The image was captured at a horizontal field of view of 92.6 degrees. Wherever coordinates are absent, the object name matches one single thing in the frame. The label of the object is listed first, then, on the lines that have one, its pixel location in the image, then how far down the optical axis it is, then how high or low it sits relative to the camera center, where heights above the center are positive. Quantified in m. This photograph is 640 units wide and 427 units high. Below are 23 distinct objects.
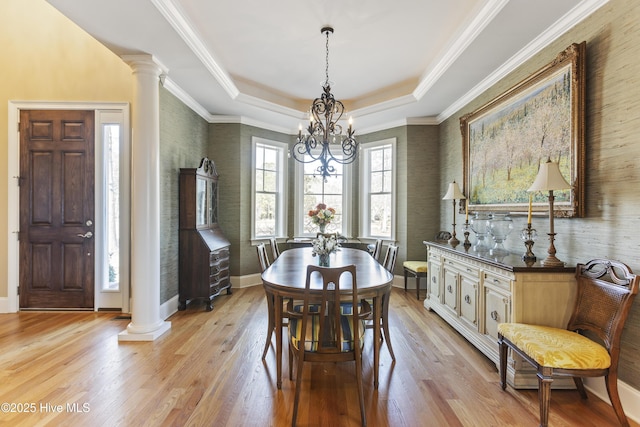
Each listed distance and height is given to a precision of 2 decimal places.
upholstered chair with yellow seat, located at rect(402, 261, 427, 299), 4.44 -0.83
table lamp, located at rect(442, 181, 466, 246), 3.97 +0.26
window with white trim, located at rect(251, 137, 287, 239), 5.41 +0.43
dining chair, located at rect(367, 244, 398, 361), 2.60 -0.93
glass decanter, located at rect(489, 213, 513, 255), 3.13 -0.17
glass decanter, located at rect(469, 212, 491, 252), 3.43 -0.17
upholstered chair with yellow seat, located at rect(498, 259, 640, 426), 1.82 -0.80
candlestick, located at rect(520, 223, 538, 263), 2.48 -0.23
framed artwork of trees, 2.35 +0.73
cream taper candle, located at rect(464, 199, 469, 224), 3.83 +0.05
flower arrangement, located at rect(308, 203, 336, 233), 3.08 -0.02
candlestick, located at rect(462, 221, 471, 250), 3.63 -0.27
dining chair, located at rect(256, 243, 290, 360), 2.53 -0.89
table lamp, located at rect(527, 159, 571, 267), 2.22 +0.22
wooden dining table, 2.13 -0.51
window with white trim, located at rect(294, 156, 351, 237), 5.80 +0.33
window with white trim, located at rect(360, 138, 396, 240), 5.40 +0.44
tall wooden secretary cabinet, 4.05 -0.53
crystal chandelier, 3.08 +0.86
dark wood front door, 3.83 +0.08
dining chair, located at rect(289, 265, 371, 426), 1.88 -0.84
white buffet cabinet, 2.26 -0.68
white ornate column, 3.12 +0.22
